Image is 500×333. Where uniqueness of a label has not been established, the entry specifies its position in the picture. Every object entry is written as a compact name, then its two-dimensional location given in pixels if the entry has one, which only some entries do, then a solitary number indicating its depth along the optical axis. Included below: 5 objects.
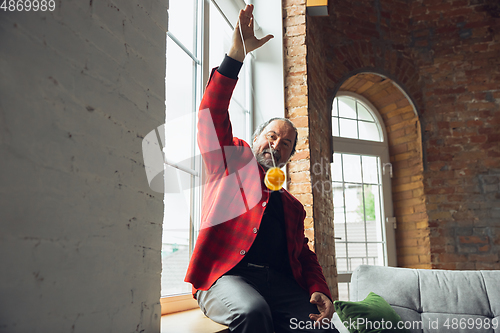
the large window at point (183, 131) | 1.72
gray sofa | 1.92
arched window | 3.81
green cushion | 1.70
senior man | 1.34
